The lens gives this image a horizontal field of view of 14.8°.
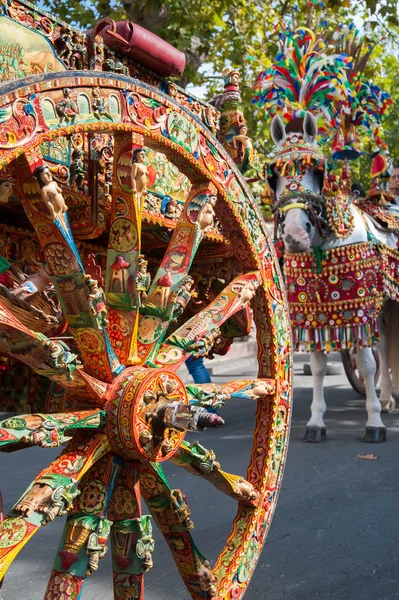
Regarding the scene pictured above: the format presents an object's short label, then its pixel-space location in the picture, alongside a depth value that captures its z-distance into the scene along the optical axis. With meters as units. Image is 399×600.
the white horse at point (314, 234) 6.54
